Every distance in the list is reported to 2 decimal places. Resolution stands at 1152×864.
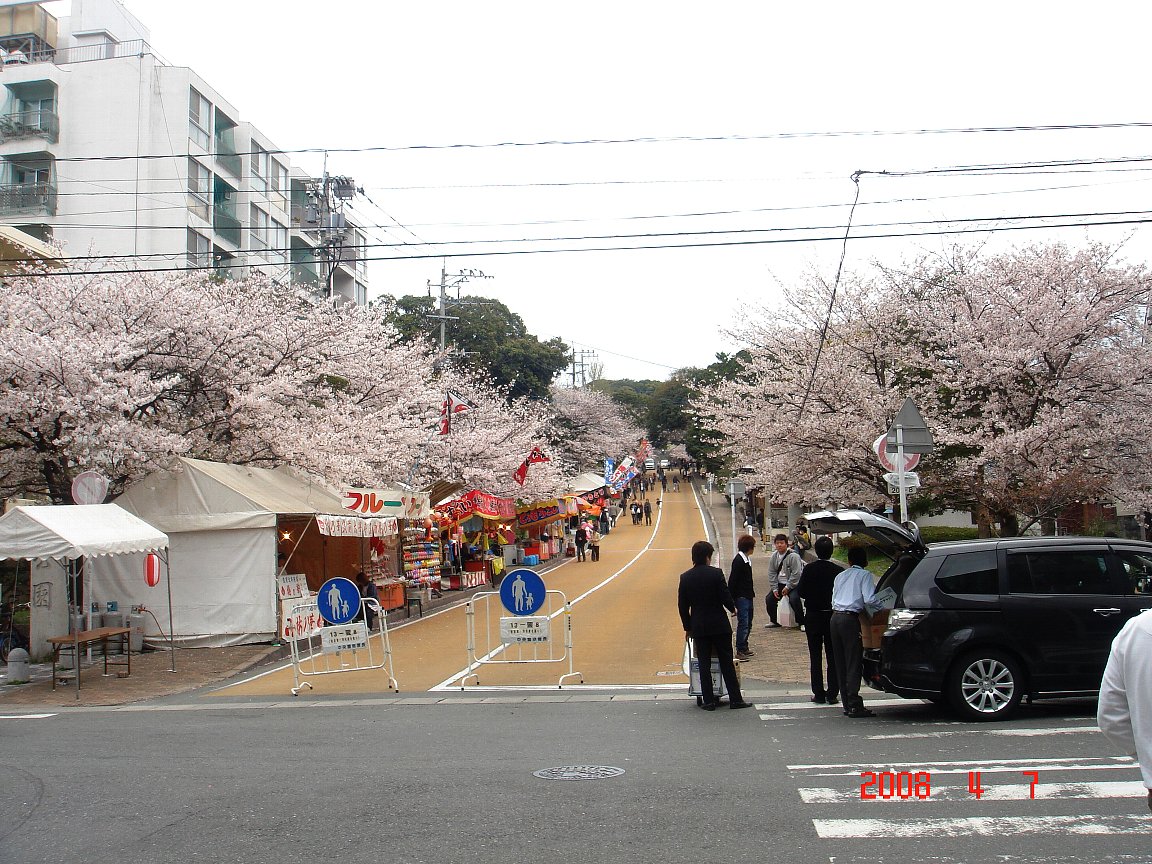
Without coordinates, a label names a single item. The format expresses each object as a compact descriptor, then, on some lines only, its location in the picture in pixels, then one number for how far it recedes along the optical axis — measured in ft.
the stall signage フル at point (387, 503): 65.36
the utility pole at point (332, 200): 107.34
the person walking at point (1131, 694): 11.45
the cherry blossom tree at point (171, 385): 53.26
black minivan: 30.07
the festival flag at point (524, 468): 108.68
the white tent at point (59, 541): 42.88
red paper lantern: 53.55
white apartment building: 126.21
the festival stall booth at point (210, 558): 57.36
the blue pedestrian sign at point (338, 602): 45.88
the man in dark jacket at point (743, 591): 47.40
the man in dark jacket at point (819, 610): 34.55
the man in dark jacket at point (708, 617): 32.96
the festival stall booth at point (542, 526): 138.51
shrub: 82.09
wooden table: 45.27
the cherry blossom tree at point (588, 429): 208.74
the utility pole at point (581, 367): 302.49
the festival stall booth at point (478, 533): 94.94
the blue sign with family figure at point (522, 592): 44.37
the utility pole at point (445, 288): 132.98
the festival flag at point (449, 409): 102.63
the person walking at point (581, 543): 141.90
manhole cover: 24.52
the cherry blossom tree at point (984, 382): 58.03
